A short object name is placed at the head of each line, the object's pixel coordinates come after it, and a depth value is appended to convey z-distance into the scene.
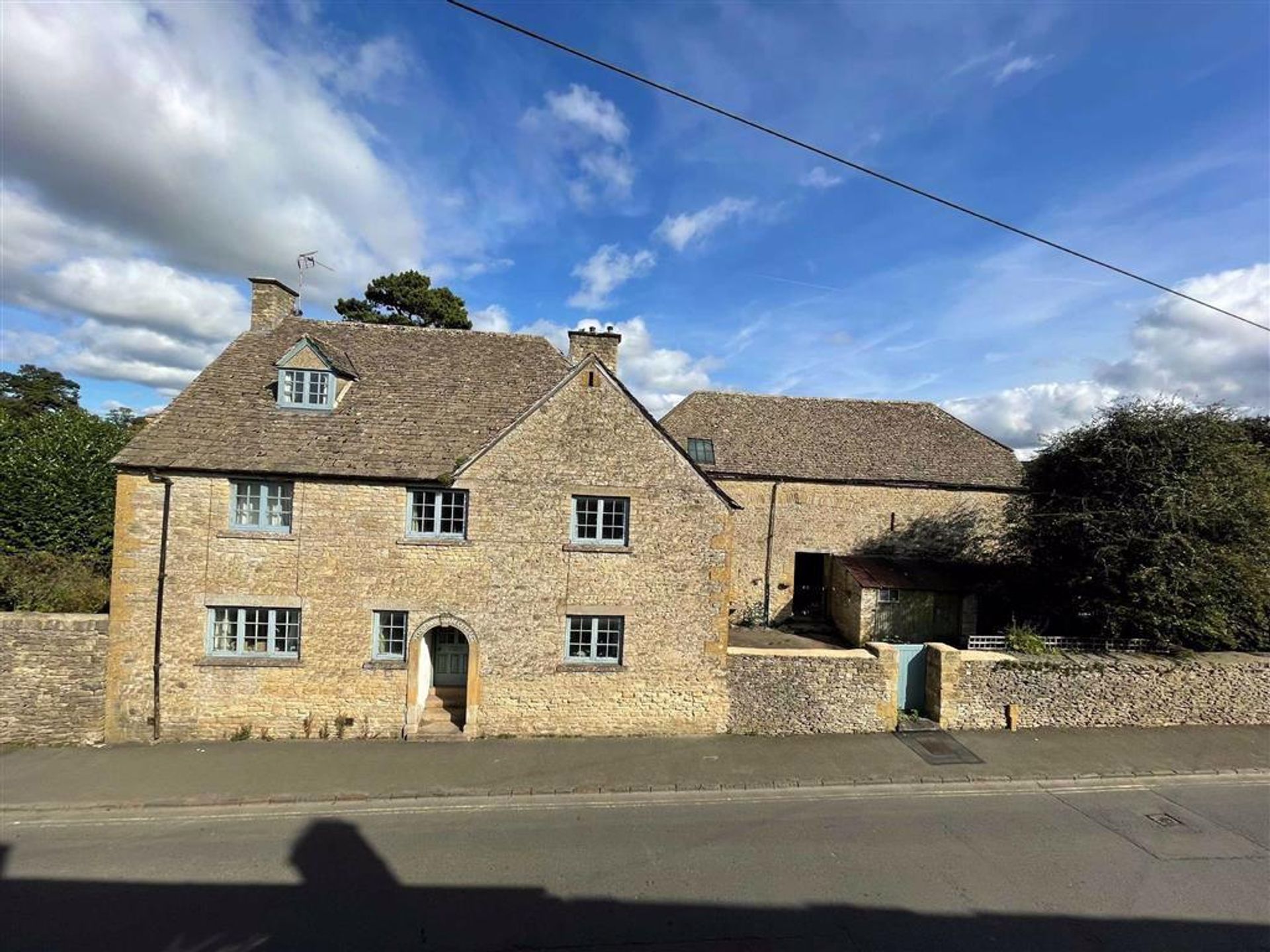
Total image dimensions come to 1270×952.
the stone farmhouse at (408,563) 12.34
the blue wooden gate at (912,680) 14.52
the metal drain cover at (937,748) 12.37
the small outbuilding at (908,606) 20.55
